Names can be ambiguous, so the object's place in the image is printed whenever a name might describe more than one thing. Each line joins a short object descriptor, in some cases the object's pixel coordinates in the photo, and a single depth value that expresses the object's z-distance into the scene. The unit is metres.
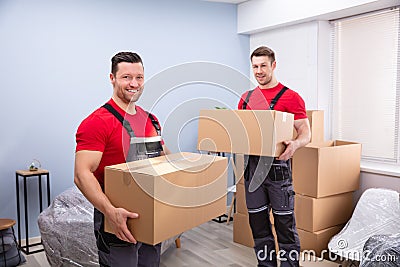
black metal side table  3.40
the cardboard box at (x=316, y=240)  3.21
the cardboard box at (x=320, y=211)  3.20
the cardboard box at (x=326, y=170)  3.17
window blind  3.46
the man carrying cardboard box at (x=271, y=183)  2.52
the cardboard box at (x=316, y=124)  3.49
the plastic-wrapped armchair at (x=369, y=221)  2.98
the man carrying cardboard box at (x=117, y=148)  1.51
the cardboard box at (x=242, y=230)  3.56
